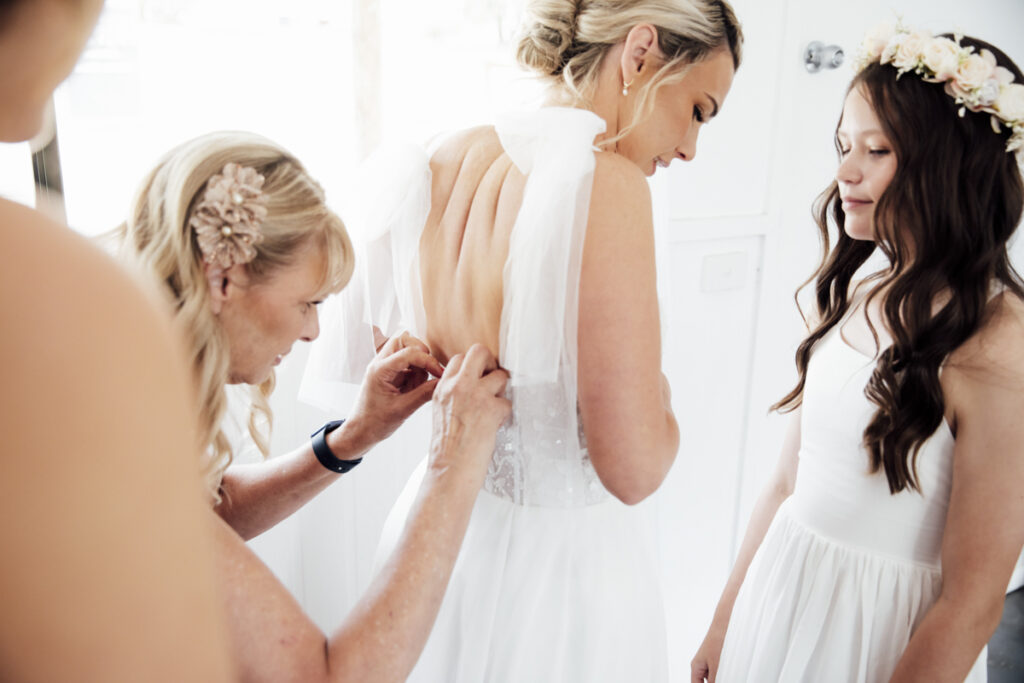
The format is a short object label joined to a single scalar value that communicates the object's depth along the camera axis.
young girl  0.98
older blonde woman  0.69
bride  0.88
